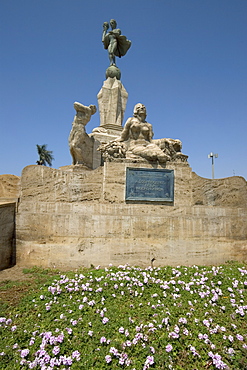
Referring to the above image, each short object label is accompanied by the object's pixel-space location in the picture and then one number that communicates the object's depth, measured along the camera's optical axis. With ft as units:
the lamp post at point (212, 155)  94.31
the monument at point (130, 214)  19.25
